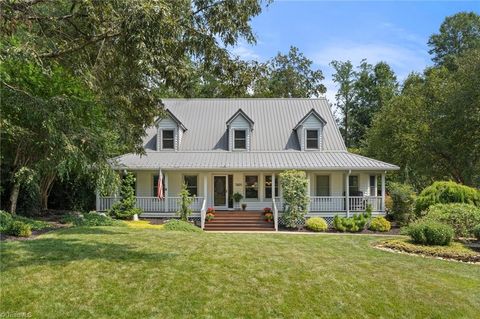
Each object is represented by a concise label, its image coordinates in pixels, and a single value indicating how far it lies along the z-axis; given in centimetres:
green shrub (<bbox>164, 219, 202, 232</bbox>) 1698
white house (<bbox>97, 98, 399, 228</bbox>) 2183
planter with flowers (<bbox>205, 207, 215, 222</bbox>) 2088
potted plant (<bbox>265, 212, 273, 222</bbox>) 2094
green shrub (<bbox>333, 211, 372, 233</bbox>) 1930
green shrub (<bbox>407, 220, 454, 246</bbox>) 1359
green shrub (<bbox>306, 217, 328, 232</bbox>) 1927
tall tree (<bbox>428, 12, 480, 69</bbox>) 4253
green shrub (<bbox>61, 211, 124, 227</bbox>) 1686
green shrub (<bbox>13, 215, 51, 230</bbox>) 1446
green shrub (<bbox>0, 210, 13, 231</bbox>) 1288
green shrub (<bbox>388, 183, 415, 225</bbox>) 2133
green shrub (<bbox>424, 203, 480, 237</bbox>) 1553
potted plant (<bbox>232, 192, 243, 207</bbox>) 2309
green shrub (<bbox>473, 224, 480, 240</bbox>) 1473
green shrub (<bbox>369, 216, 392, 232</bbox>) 1939
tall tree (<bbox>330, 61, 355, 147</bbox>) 4869
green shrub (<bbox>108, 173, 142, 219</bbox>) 2100
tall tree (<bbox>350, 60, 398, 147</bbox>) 4772
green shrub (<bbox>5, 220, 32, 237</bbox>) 1241
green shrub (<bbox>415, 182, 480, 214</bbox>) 1925
